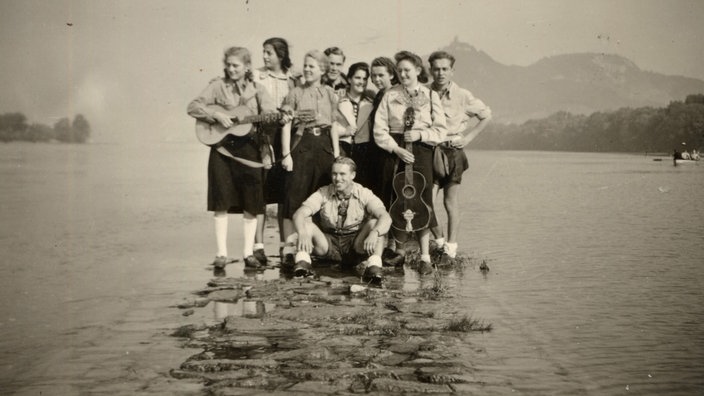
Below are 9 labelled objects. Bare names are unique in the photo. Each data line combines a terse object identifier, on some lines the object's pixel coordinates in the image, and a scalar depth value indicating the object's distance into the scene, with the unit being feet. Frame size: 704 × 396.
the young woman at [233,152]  27.84
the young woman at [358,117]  29.40
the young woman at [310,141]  28.53
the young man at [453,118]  28.43
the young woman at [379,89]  28.81
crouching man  26.07
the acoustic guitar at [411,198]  27.86
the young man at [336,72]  29.76
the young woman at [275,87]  29.73
